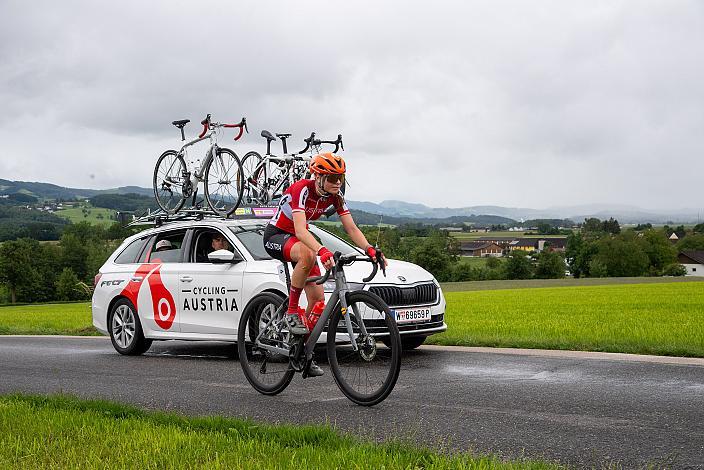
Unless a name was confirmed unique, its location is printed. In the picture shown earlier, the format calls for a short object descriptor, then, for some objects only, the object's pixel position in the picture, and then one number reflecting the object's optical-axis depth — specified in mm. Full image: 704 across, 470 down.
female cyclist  6828
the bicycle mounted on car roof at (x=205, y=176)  12961
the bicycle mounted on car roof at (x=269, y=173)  13297
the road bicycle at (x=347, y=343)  6512
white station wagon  10016
